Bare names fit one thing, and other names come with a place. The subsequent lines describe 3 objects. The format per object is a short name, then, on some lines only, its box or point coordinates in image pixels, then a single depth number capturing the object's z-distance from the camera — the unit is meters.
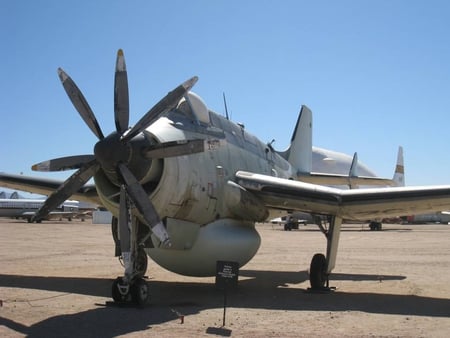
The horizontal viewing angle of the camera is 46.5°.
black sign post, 11.05
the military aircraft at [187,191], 11.49
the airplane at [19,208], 89.44
